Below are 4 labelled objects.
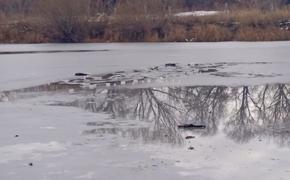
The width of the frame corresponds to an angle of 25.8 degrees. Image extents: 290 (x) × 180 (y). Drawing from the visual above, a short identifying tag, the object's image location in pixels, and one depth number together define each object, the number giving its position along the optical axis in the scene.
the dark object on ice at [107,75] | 20.39
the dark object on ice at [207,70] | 21.80
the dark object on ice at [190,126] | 10.97
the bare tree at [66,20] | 44.94
